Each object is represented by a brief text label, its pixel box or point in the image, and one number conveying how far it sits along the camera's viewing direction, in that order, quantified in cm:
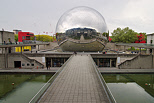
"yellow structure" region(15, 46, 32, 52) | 3909
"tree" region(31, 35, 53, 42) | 7521
